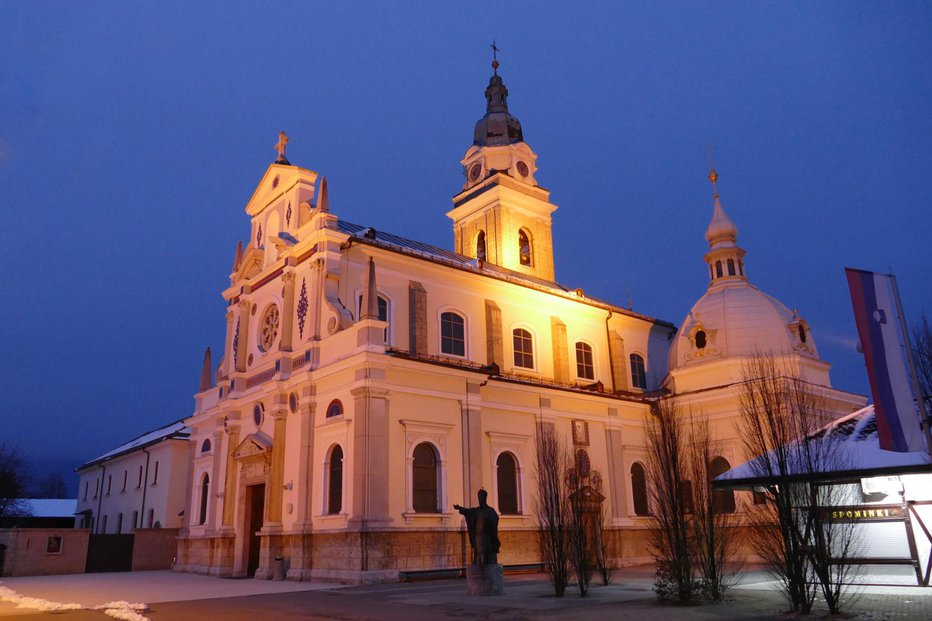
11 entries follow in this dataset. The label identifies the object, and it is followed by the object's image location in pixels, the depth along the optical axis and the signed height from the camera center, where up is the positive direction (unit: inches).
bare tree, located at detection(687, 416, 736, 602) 644.7 -14.6
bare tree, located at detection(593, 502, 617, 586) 808.9 -41.4
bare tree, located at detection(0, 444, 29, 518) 2397.9 +182.0
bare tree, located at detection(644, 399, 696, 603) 633.6 +3.0
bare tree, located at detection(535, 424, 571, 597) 737.7 +1.3
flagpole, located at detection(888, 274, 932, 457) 554.9 +101.0
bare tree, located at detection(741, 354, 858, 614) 524.1 +3.8
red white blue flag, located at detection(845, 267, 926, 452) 559.5 +113.0
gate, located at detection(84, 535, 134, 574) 1530.5 -31.7
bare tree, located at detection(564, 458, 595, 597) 734.5 -23.4
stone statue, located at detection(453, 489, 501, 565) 761.0 -6.8
